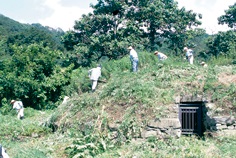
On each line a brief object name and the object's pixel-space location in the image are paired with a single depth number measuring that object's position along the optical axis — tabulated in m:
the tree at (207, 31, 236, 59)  23.85
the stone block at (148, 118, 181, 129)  8.64
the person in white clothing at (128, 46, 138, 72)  11.54
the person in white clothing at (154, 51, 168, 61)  12.60
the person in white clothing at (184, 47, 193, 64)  12.66
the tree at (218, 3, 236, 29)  25.84
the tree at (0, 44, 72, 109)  17.59
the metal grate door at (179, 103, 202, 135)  9.27
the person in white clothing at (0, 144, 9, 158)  6.64
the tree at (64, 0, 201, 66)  20.86
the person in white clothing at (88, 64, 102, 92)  11.70
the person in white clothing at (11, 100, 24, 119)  14.89
